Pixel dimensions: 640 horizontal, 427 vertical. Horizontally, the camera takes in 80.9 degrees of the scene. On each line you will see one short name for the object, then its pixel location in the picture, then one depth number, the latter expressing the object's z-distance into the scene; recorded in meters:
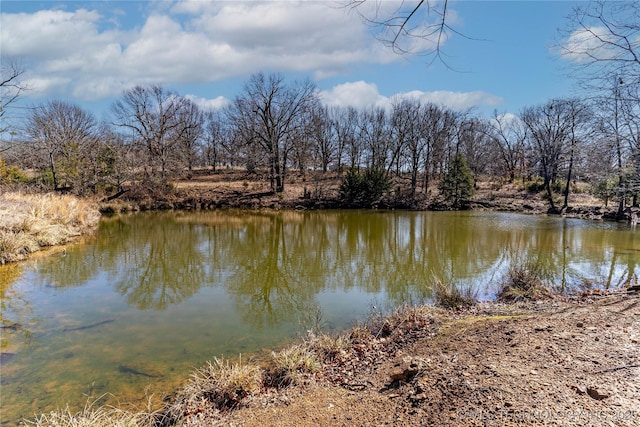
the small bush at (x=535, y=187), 36.81
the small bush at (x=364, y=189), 35.00
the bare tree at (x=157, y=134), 35.34
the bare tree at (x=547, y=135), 32.12
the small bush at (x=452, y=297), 7.52
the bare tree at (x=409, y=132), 39.38
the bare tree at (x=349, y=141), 45.09
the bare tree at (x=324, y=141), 46.44
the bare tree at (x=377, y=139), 42.03
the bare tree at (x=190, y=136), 39.62
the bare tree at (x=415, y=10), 2.75
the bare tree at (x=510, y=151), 44.31
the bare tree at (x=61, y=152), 31.99
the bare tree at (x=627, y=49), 5.78
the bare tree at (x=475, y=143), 43.66
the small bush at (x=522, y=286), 7.88
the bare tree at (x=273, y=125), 36.47
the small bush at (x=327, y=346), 5.38
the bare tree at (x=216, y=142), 50.22
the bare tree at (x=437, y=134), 39.72
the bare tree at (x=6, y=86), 15.34
